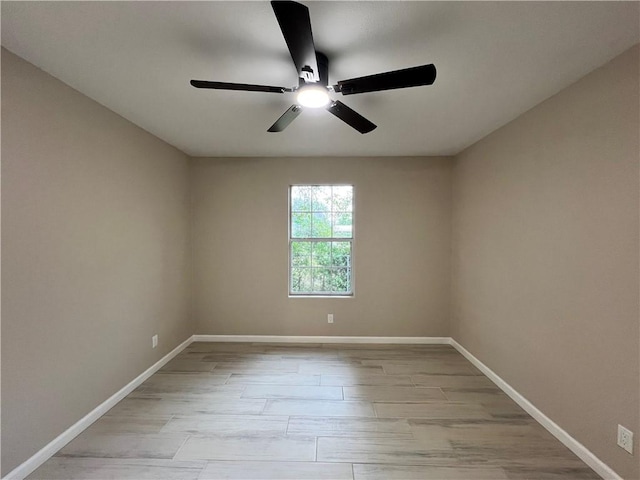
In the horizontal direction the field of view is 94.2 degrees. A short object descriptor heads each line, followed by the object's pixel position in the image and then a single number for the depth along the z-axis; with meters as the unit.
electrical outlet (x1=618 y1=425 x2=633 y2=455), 1.59
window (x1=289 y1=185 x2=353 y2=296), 3.96
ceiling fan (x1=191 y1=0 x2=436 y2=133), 1.14
